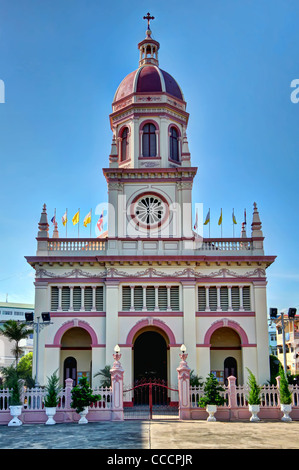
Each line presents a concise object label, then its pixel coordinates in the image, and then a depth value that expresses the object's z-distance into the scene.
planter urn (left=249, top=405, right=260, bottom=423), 24.09
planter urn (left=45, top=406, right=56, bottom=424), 23.84
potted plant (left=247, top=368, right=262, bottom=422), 24.16
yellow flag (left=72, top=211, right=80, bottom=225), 35.84
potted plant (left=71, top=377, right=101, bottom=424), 23.75
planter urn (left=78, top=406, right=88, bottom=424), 23.78
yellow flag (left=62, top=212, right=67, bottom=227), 35.79
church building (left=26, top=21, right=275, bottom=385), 32.47
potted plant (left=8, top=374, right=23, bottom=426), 23.60
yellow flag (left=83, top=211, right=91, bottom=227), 35.75
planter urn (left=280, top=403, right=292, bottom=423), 24.22
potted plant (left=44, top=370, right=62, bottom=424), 23.89
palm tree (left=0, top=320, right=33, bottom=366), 40.31
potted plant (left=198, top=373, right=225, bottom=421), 23.98
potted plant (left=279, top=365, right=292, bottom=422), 24.28
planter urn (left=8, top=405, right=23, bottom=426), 23.58
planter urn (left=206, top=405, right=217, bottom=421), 23.94
